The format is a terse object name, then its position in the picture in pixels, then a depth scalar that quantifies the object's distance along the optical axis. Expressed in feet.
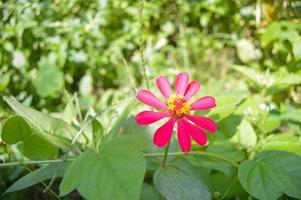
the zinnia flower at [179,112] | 0.96
